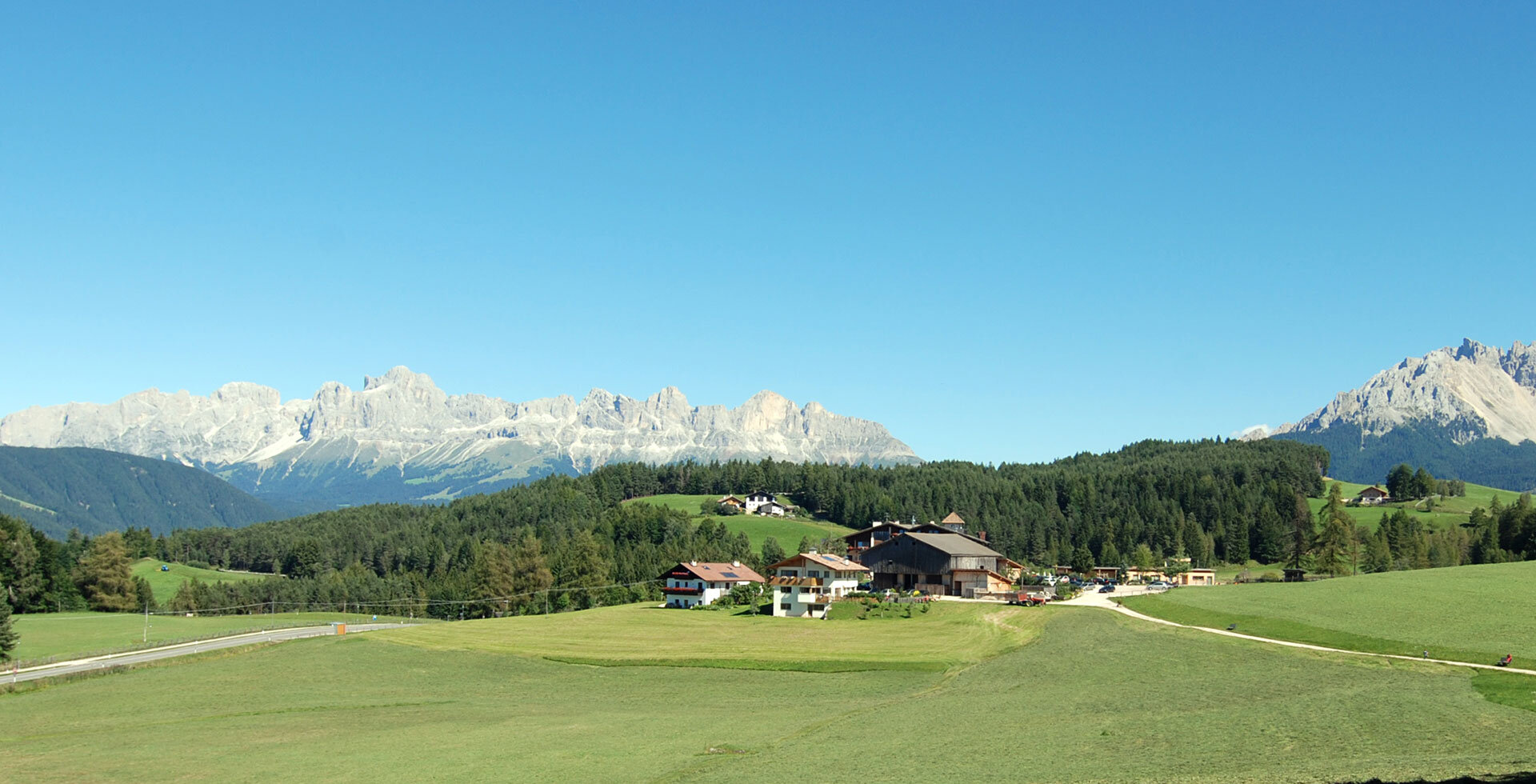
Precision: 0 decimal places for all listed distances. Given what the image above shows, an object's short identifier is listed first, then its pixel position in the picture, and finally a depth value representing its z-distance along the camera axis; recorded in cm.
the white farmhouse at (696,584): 12681
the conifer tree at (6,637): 9331
